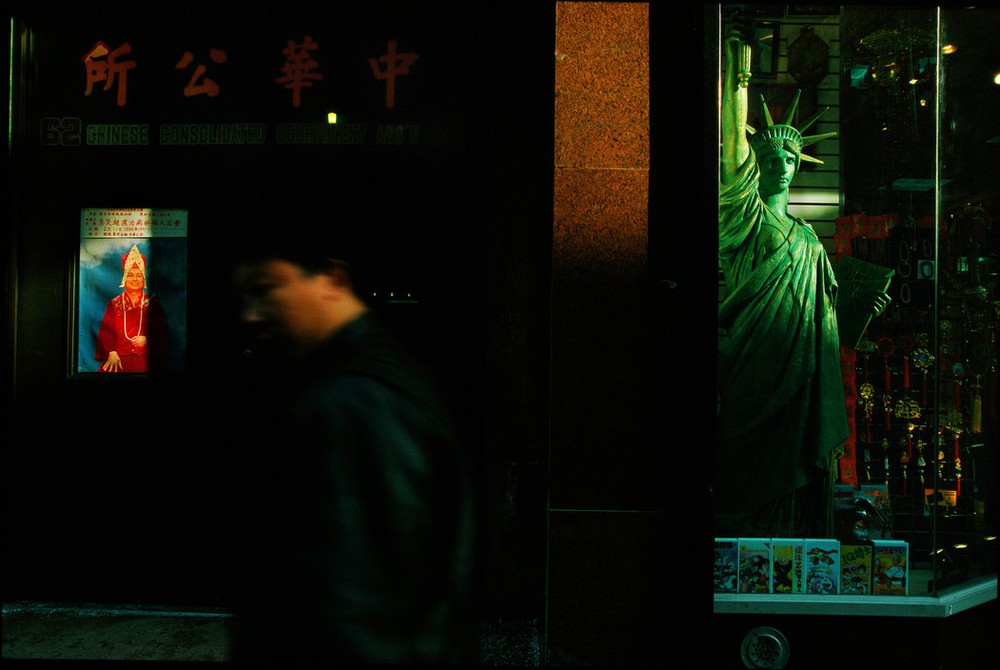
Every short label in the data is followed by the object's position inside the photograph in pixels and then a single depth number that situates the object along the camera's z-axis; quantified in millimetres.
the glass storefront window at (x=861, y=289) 4203
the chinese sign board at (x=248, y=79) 4816
